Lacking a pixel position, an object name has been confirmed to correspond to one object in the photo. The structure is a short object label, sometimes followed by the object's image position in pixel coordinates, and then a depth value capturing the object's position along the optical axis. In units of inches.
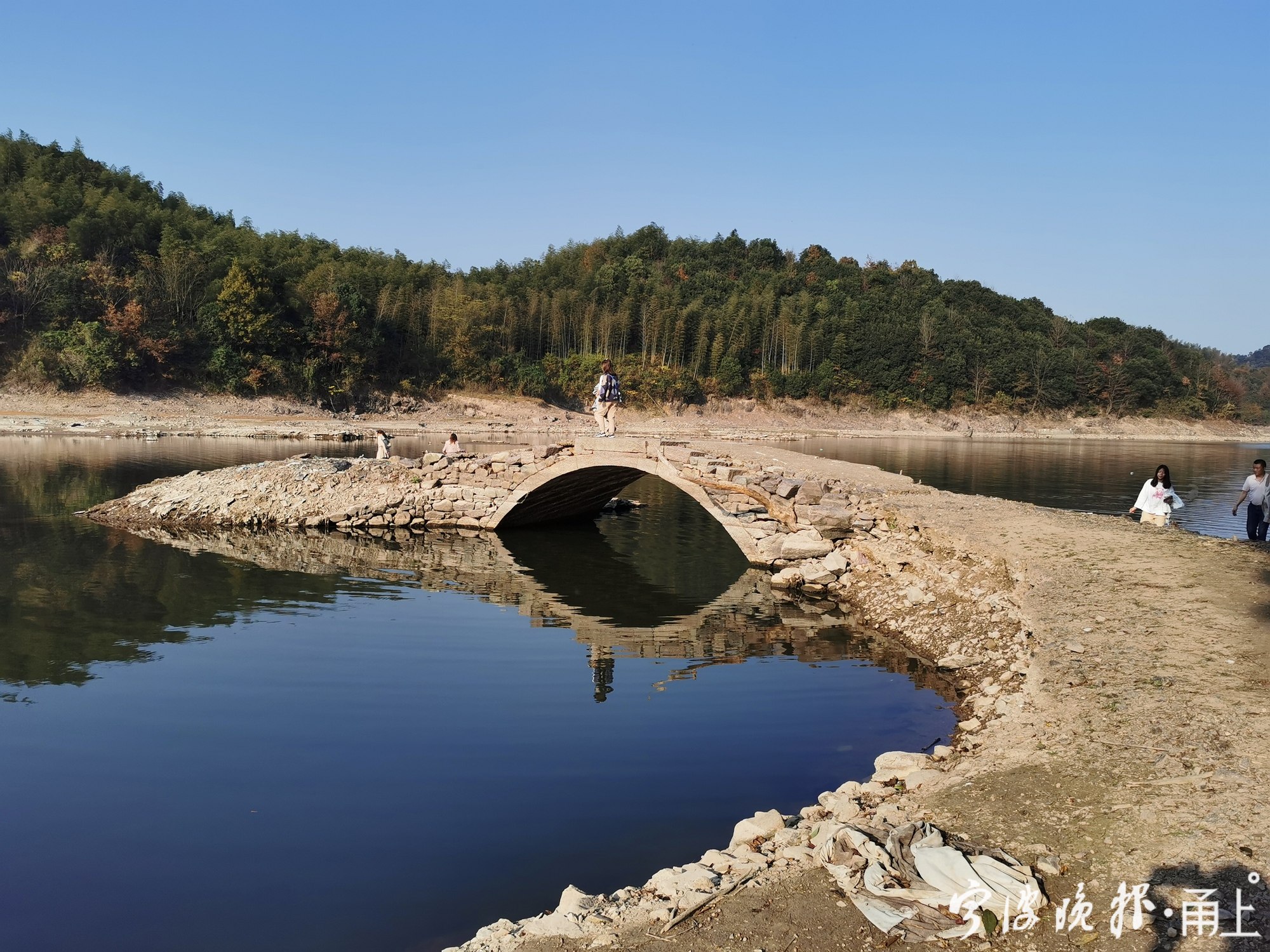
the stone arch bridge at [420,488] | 792.9
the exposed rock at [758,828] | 254.8
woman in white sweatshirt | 618.8
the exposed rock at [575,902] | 212.8
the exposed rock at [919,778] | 282.0
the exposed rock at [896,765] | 298.8
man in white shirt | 585.6
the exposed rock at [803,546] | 700.7
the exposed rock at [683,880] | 217.5
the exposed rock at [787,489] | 733.9
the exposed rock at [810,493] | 729.0
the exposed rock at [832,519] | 705.0
